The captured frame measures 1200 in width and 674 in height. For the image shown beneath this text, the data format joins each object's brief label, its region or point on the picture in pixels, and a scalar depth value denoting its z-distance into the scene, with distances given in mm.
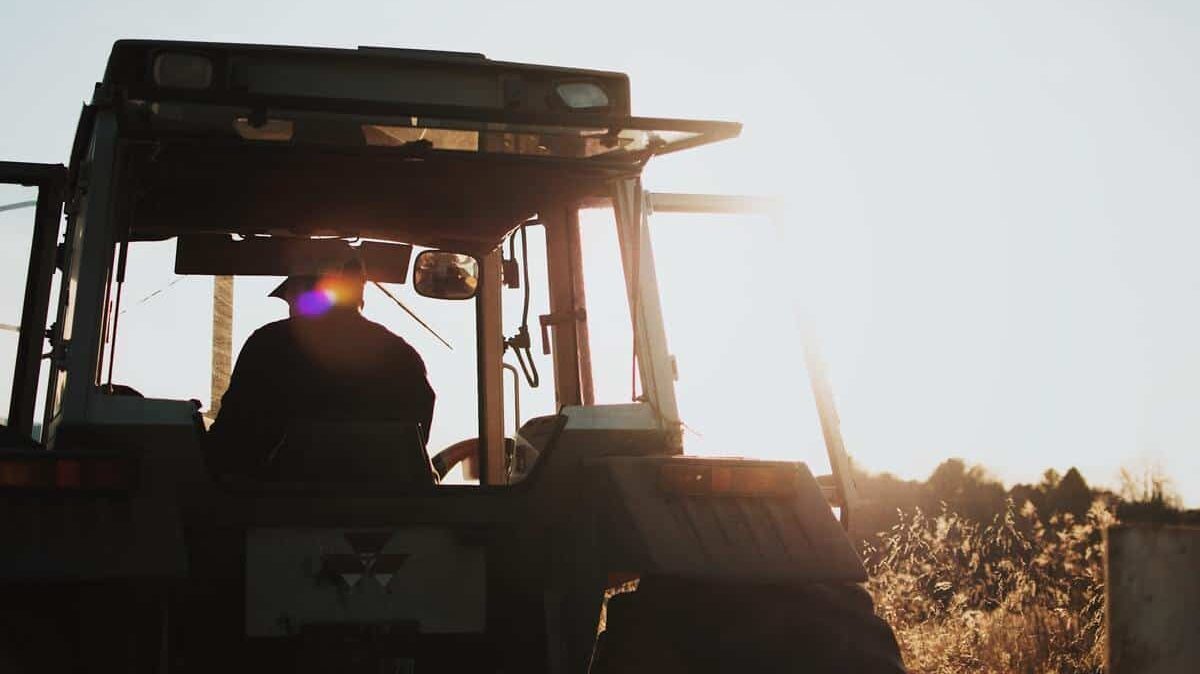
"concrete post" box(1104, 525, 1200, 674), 2447
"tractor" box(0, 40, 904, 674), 3523
